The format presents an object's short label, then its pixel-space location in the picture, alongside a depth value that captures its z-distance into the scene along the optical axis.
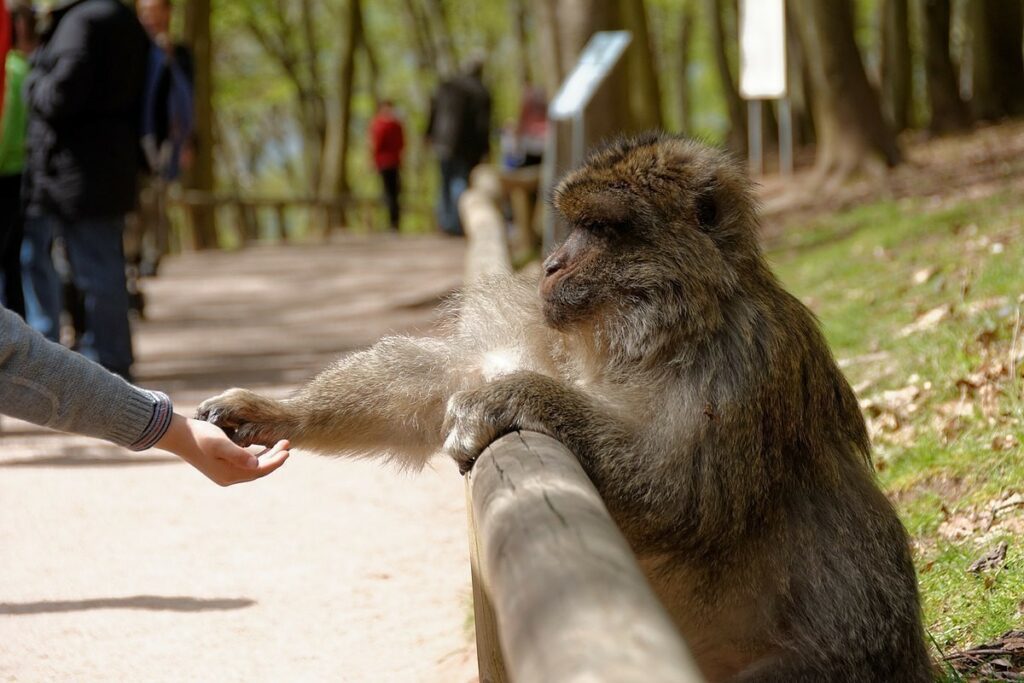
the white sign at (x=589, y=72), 10.22
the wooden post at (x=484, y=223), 7.51
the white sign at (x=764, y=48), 13.87
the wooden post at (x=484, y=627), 3.08
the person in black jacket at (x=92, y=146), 7.12
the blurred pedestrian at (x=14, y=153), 7.47
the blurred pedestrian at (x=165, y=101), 9.32
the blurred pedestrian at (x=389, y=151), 22.78
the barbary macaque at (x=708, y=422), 3.05
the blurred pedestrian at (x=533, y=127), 17.81
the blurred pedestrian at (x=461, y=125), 16.88
